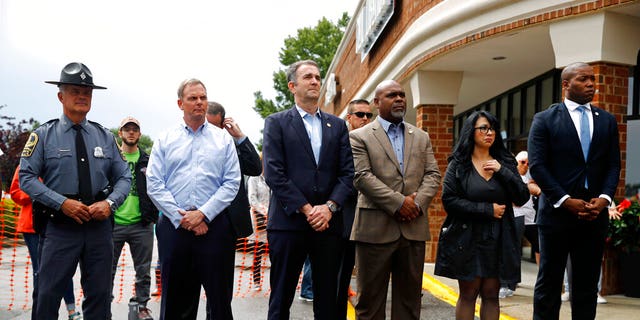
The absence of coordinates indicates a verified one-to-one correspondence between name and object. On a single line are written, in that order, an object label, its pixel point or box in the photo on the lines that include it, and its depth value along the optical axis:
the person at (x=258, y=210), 9.38
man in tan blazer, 5.31
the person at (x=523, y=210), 8.00
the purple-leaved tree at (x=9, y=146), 28.12
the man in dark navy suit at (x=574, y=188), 5.25
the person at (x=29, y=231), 6.66
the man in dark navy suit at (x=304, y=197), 4.89
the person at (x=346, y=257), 5.60
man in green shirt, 7.01
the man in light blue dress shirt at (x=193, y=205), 4.87
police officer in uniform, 4.88
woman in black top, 5.24
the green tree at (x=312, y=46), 55.00
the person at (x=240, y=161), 5.11
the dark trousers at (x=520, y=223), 8.02
